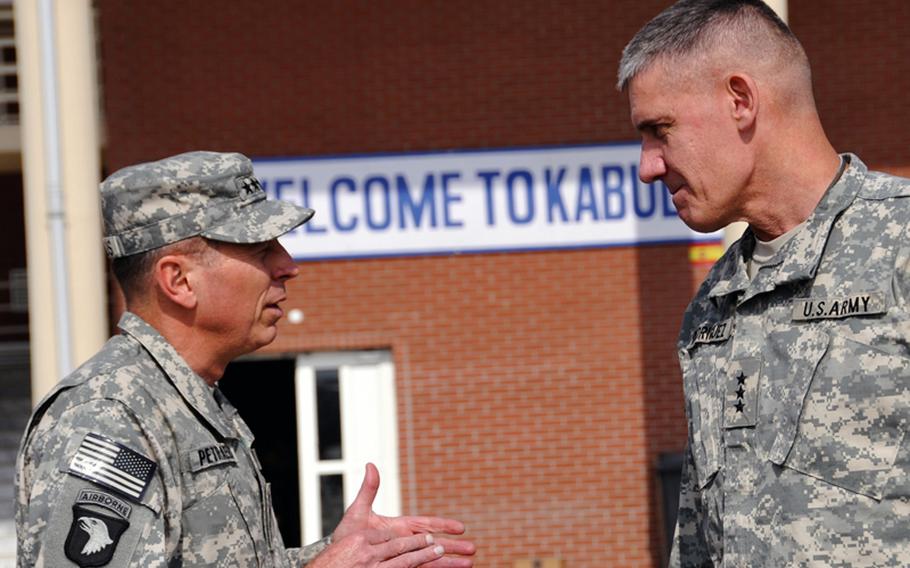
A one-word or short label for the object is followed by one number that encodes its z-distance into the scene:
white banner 8.95
